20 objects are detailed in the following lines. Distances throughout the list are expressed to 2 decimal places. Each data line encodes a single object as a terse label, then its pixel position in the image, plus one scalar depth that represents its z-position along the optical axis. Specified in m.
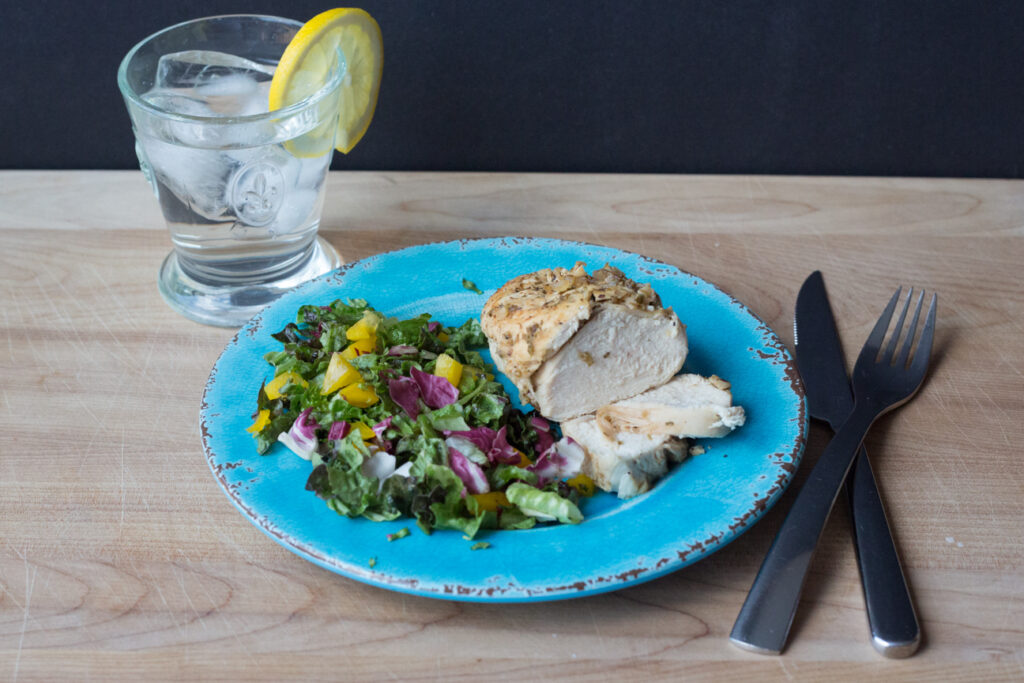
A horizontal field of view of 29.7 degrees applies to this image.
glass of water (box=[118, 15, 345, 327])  0.72
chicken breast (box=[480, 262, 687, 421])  0.67
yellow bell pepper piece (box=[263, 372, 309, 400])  0.68
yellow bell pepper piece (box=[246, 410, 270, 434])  0.67
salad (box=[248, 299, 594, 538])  0.64
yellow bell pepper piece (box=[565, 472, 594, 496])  0.66
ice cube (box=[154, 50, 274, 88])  0.76
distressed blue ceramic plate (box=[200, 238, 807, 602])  0.62
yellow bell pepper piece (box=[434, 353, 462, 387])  0.69
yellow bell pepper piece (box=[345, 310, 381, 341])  0.71
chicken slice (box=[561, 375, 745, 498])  0.66
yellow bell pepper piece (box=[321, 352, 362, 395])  0.68
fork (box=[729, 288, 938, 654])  0.62
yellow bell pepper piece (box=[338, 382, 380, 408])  0.68
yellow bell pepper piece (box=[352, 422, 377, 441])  0.67
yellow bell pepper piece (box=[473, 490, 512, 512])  0.65
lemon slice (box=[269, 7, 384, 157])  0.72
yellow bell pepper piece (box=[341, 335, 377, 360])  0.70
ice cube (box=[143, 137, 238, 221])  0.72
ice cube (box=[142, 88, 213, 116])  0.74
